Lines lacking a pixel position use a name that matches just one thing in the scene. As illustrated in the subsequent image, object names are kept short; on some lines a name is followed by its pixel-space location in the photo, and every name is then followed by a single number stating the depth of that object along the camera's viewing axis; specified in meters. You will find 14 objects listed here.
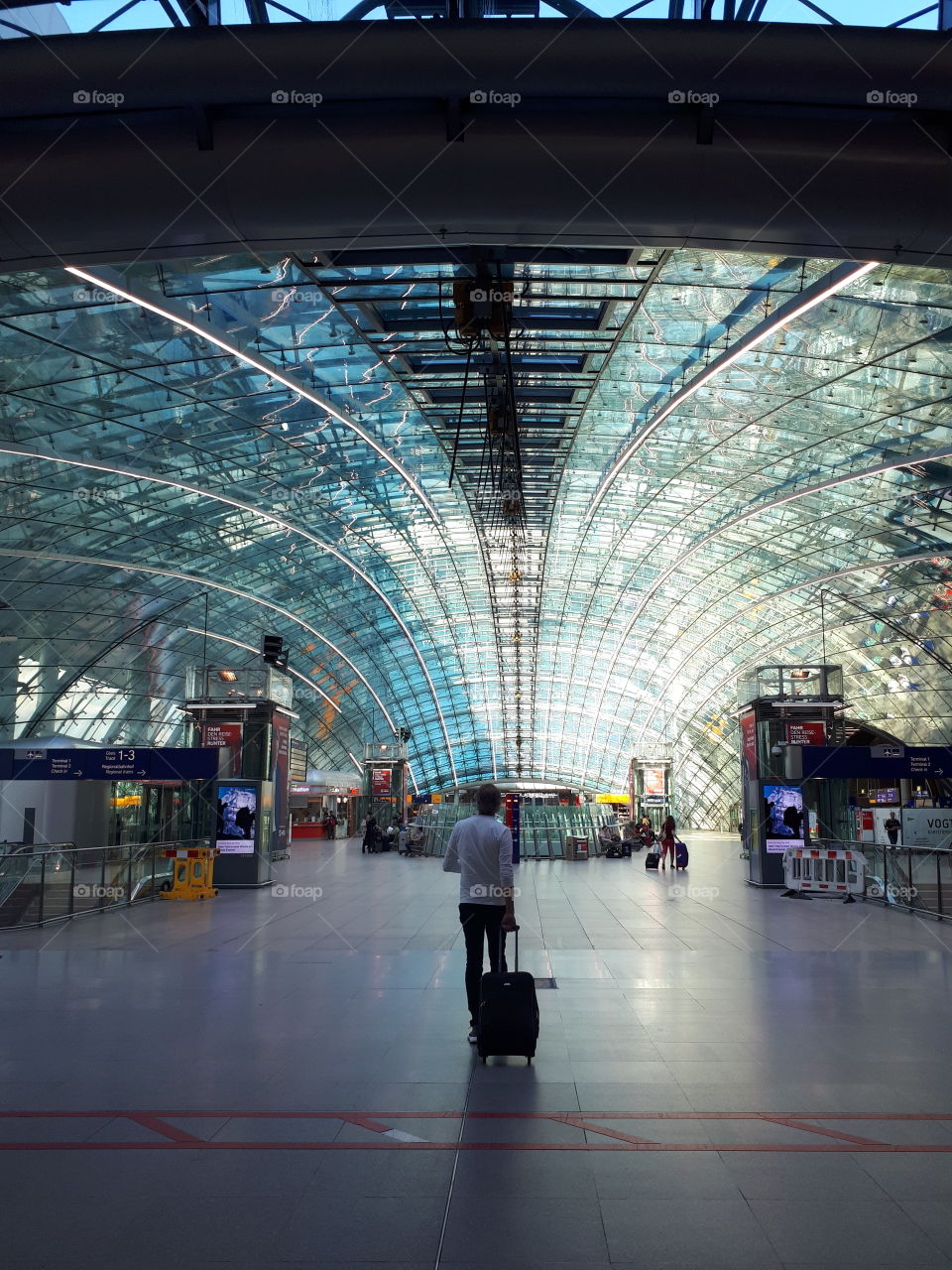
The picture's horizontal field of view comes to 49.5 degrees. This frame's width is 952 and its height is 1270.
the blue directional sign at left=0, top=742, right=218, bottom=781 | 22.20
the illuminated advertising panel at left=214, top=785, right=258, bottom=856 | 24.72
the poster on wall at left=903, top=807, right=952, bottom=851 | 25.11
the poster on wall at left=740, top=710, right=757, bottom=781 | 27.75
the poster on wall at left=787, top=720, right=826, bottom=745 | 27.11
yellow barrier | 21.20
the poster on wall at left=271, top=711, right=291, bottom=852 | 27.99
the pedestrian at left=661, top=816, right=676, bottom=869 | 31.84
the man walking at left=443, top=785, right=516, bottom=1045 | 8.13
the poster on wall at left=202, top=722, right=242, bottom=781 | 27.20
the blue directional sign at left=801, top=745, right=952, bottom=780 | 22.56
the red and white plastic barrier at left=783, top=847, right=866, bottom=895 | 21.02
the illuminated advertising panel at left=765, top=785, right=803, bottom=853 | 25.09
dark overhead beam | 5.42
